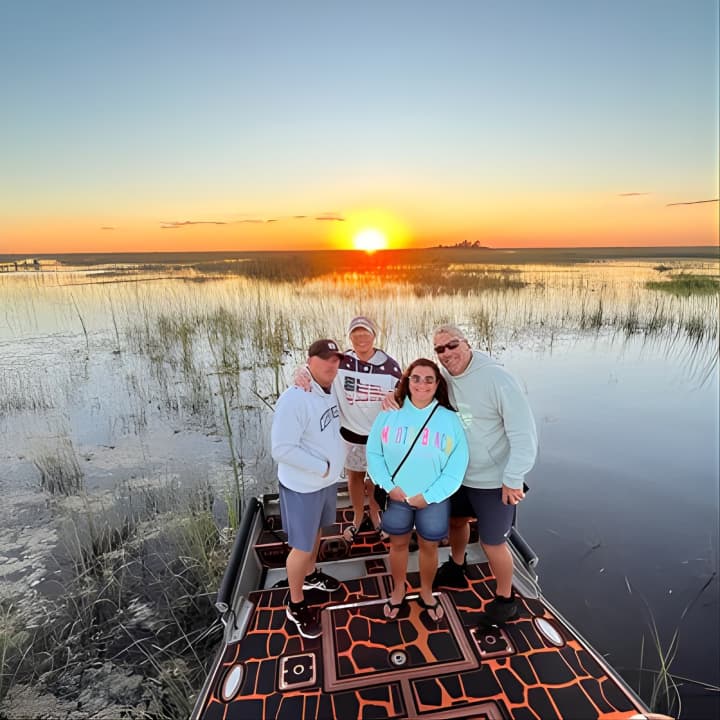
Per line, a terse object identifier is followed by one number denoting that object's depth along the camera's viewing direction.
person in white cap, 3.07
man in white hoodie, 2.38
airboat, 2.05
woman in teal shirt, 2.42
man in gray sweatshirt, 2.31
